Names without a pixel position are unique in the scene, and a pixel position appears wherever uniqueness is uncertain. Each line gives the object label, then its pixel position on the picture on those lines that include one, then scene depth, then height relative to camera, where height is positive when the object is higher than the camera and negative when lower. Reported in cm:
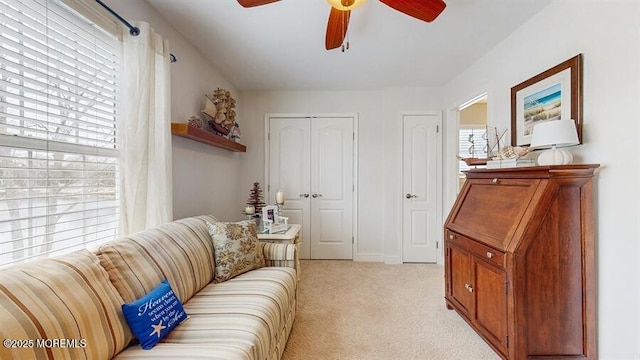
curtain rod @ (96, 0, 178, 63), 147 +94
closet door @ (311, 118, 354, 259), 380 -13
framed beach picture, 166 +56
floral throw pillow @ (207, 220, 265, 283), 189 -52
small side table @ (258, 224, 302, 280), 243 -53
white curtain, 165 +31
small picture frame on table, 258 -41
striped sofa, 85 -52
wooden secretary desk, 154 -55
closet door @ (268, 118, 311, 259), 384 +16
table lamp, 157 +24
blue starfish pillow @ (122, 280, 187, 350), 114 -62
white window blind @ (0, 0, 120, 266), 113 +25
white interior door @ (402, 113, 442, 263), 361 -10
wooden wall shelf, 204 +39
